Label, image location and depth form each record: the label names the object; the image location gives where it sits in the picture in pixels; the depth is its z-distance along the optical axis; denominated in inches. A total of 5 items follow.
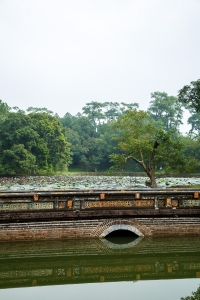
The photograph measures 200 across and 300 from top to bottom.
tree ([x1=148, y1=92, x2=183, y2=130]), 3651.6
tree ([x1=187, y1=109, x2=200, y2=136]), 3562.0
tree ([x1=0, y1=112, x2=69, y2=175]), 1955.0
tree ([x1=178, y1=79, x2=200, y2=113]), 1006.8
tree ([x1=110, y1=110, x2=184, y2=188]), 967.0
